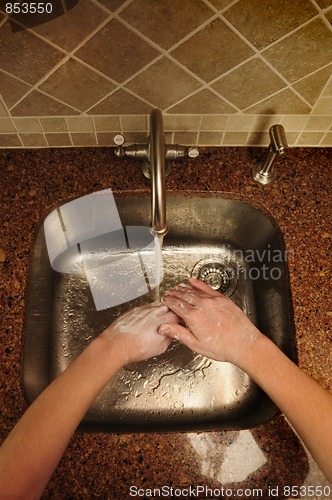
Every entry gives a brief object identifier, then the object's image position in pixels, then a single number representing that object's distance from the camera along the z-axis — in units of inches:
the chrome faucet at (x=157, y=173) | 29.4
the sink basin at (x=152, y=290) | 39.6
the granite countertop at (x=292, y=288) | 30.4
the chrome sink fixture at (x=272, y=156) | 35.6
